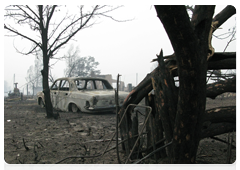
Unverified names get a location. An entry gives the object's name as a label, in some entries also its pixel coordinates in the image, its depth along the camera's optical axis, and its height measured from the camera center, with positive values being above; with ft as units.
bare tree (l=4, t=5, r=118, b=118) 23.25 +6.47
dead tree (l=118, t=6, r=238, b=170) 5.15 +0.04
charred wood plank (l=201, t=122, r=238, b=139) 7.68 -1.62
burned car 23.77 -1.14
